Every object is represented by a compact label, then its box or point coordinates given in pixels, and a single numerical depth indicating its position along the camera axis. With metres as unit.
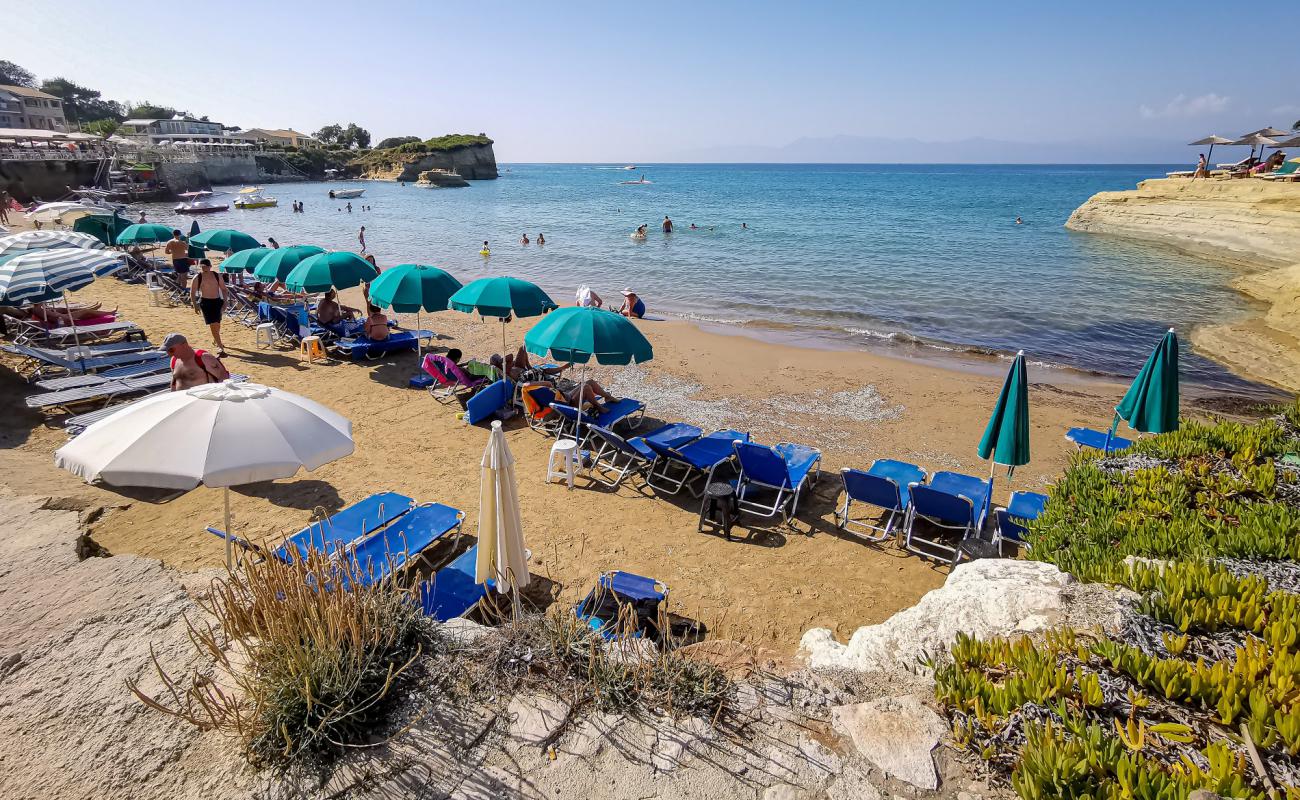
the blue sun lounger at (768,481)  7.07
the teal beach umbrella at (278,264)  11.87
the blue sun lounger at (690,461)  7.45
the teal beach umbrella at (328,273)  10.75
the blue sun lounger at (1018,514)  6.10
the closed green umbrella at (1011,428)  5.76
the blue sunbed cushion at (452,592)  4.83
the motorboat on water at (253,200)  45.53
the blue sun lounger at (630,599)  4.79
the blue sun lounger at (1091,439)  8.50
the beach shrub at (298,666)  2.82
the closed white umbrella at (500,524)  4.38
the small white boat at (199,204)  38.47
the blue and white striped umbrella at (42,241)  10.55
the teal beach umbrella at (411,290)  10.08
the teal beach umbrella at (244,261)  13.04
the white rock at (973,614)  3.60
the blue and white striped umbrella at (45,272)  8.52
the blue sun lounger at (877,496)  6.61
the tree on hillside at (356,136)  123.81
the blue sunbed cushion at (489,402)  9.09
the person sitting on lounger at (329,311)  12.45
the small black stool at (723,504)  6.59
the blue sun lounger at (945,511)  6.29
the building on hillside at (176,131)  77.28
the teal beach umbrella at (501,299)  9.35
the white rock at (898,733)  2.75
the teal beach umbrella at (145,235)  18.09
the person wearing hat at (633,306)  14.63
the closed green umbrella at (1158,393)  6.40
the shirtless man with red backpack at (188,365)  7.31
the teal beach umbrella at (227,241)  17.03
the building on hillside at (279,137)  91.62
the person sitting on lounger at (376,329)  11.92
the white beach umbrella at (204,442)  3.55
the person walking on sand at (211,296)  11.16
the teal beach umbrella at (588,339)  7.59
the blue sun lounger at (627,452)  7.73
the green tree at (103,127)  67.69
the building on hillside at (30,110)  68.12
